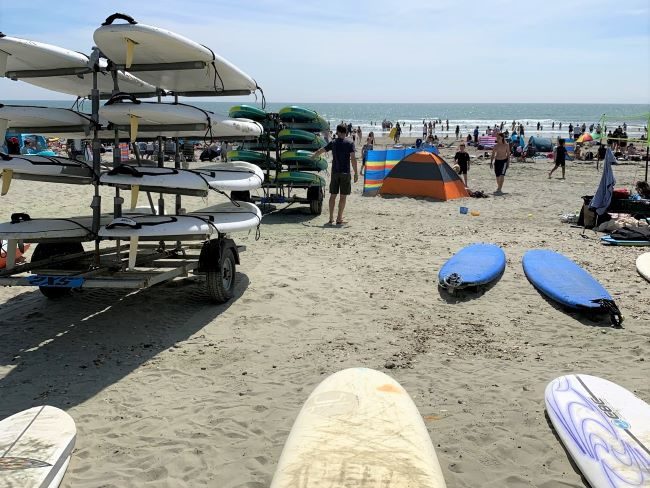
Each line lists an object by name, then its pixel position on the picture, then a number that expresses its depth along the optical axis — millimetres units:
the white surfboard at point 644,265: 7117
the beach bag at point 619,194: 10391
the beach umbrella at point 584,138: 30906
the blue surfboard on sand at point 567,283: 5695
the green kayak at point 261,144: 12168
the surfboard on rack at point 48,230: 5250
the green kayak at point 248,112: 11597
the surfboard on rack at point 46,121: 5492
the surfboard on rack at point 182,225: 5324
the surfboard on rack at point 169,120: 5473
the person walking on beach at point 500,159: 15766
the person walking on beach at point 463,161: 16531
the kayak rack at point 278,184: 11883
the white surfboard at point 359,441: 2713
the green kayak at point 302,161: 11898
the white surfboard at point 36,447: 3105
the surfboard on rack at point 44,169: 5371
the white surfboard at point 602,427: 3178
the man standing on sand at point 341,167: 10727
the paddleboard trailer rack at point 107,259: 5297
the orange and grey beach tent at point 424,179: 14398
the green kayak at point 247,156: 11859
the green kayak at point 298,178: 11867
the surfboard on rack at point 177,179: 5523
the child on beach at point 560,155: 19203
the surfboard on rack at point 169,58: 5316
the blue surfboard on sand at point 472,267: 6547
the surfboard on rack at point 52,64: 5516
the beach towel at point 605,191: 9945
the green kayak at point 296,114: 11852
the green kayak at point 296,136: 11797
